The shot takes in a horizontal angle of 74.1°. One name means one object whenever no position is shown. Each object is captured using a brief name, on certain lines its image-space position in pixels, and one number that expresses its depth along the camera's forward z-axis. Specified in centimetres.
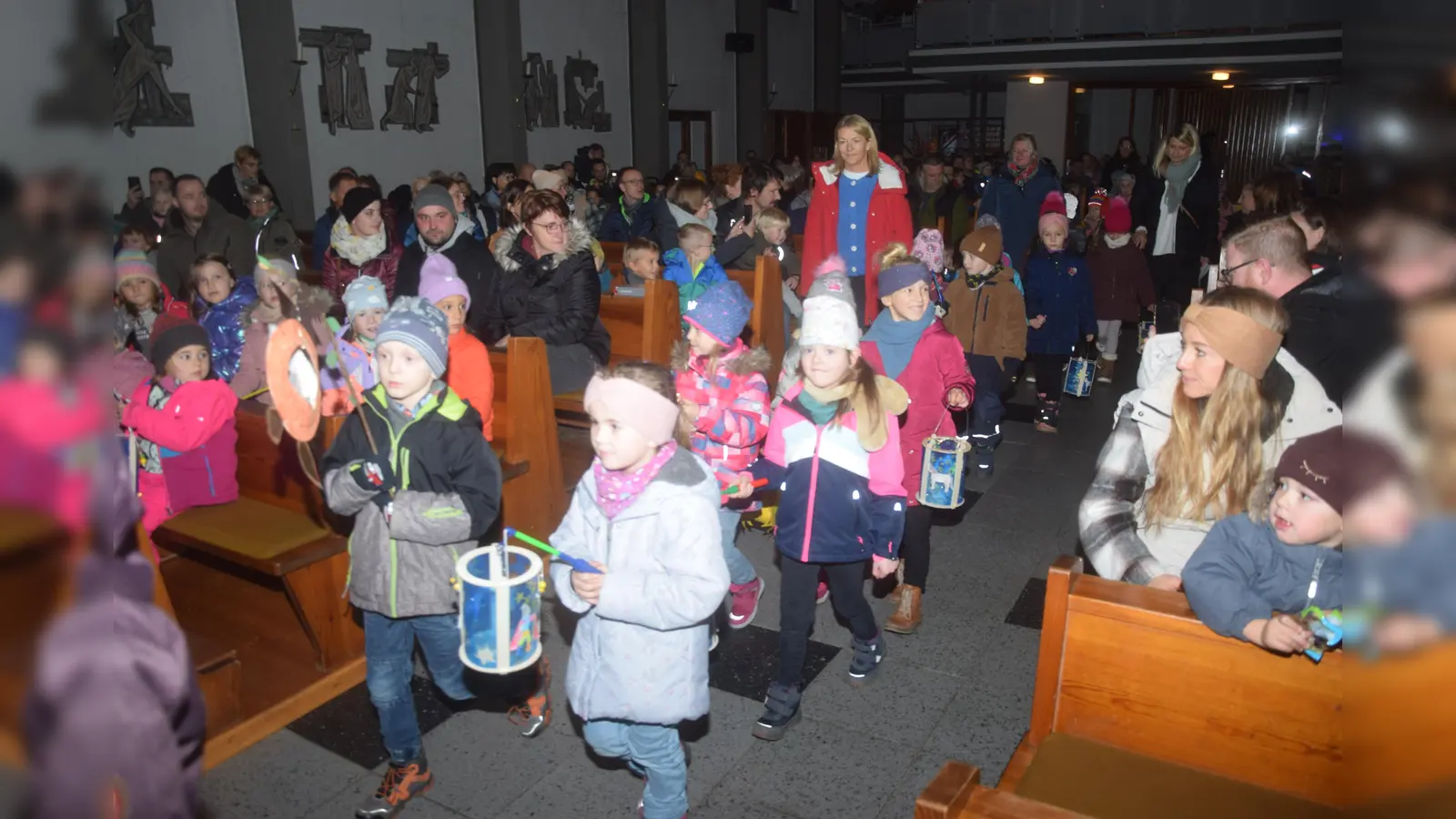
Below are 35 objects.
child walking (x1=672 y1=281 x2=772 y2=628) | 364
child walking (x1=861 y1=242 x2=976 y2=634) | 377
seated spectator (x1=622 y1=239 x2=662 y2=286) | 628
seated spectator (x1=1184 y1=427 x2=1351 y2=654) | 186
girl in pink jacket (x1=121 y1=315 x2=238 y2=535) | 362
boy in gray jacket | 256
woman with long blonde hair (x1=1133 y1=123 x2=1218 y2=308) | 749
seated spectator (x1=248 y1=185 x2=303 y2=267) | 546
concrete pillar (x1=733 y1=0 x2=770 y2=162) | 1938
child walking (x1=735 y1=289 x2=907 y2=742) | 311
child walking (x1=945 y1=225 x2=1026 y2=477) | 532
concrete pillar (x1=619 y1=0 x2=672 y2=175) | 1650
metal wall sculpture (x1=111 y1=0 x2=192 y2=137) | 945
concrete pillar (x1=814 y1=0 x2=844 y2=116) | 2208
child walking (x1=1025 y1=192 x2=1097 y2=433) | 619
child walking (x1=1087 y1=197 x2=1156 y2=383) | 741
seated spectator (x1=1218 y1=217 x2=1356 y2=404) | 320
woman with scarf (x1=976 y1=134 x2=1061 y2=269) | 738
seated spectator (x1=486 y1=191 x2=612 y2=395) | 504
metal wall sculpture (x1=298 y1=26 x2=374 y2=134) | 1158
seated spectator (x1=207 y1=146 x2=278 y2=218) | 888
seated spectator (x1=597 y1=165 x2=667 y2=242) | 951
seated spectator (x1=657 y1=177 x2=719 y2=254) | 766
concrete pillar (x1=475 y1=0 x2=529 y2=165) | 1375
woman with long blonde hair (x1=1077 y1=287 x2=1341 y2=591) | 247
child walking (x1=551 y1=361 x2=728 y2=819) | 238
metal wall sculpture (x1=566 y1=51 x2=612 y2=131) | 1541
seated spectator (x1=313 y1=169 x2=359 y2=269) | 725
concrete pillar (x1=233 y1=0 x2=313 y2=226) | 1081
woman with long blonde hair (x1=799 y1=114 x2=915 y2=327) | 546
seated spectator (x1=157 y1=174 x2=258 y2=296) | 677
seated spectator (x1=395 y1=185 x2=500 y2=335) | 538
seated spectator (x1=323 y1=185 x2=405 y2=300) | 540
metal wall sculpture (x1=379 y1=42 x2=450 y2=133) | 1263
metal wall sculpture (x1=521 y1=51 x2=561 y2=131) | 1454
